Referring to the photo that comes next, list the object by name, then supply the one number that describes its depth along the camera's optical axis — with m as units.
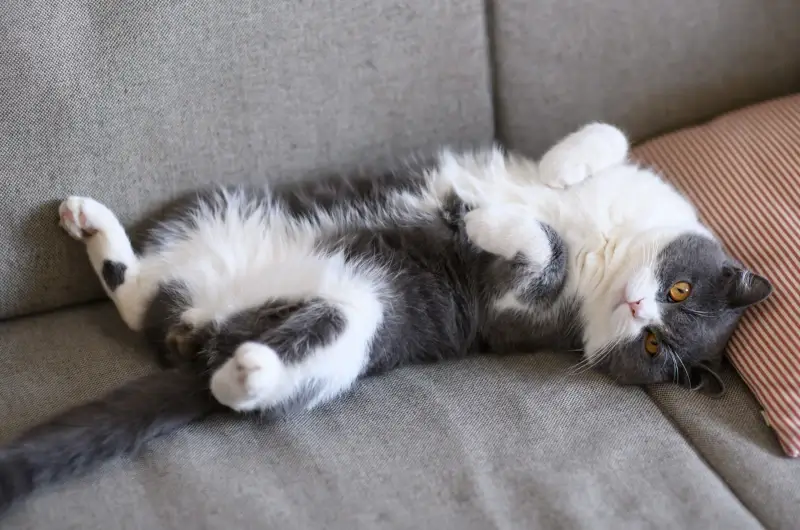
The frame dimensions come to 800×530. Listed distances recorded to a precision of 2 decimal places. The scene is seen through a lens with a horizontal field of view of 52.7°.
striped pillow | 1.58
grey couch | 1.38
